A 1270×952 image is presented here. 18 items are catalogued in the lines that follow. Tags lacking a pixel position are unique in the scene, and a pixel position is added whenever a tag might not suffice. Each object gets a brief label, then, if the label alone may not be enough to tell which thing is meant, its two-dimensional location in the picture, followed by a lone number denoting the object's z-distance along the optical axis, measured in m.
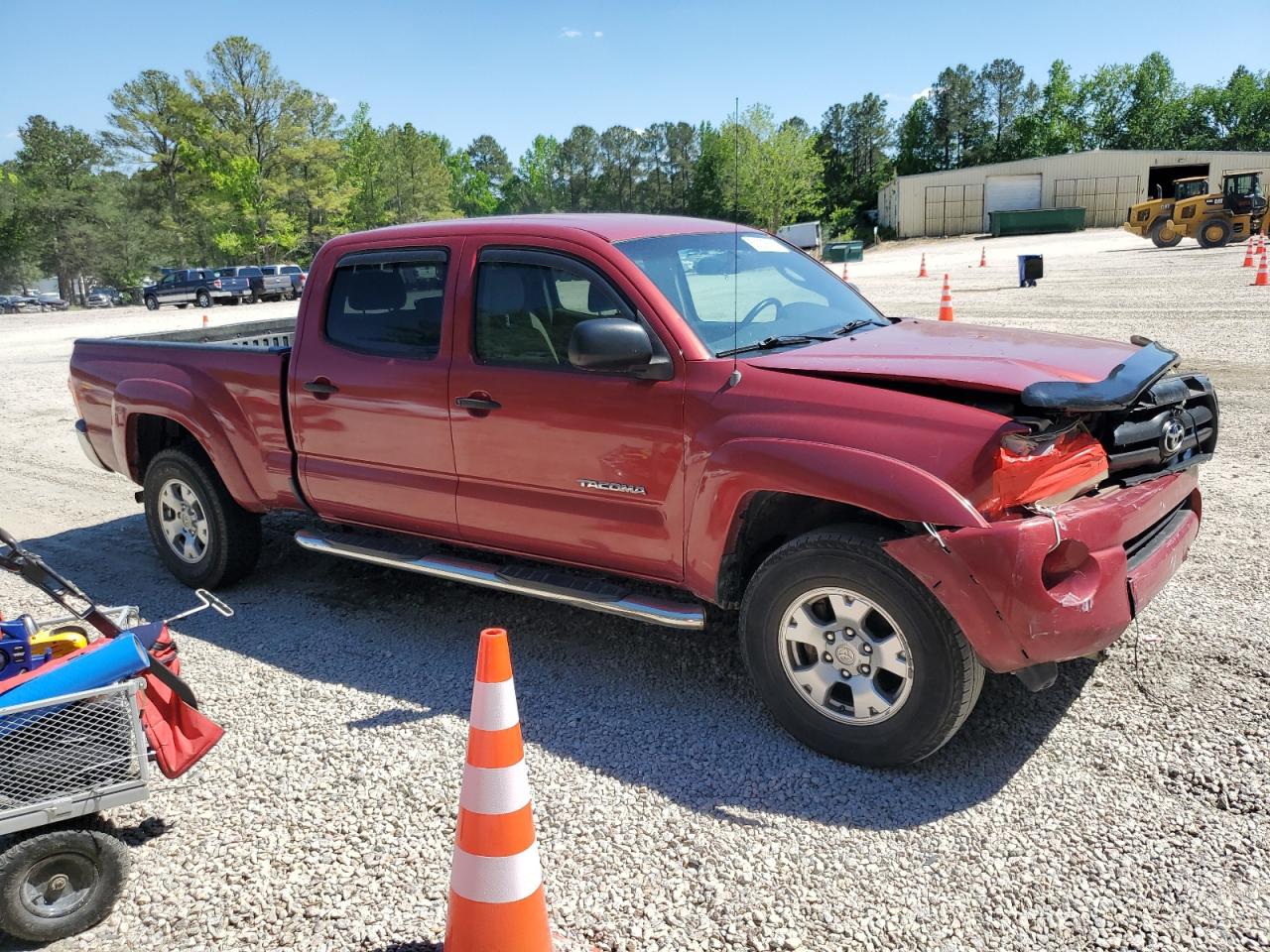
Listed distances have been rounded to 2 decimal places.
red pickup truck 3.13
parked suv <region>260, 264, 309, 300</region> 43.19
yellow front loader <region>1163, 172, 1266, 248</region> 30.30
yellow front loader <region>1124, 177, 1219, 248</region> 32.22
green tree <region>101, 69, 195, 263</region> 57.00
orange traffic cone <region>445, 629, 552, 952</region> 2.43
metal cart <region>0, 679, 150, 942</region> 2.76
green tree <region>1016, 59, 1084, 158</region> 99.25
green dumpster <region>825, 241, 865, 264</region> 45.84
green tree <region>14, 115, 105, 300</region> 69.75
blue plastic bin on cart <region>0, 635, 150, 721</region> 2.87
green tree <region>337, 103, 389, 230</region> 66.38
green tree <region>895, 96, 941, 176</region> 104.88
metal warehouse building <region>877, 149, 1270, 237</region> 65.00
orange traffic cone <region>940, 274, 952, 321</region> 13.98
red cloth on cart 3.10
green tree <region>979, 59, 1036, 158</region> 109.88
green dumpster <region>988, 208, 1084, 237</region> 60.16
